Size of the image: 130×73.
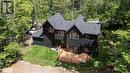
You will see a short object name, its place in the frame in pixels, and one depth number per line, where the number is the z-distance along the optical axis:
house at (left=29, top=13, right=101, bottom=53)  20.88
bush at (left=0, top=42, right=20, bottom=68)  17.61
